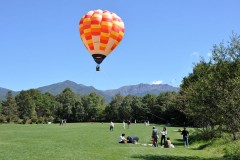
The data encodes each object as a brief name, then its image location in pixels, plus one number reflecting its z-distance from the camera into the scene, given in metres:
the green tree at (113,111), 179.62
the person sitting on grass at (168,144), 38.00
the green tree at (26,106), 174.39
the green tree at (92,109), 180.50
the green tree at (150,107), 160.75
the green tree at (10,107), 168.25
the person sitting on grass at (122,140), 39.62
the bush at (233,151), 28.81
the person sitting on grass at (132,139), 40.17
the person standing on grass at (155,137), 38.15
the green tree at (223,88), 27.81
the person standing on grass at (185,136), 40.35
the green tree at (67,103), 178.19
